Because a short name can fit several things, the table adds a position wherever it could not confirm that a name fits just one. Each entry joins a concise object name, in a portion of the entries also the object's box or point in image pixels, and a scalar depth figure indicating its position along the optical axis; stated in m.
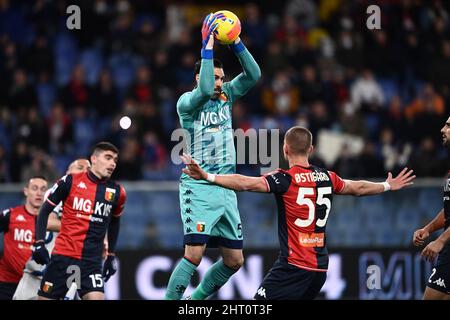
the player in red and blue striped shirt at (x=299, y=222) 17.17
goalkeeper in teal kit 19.17
